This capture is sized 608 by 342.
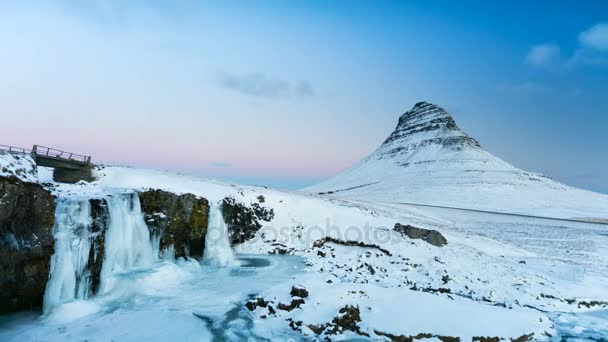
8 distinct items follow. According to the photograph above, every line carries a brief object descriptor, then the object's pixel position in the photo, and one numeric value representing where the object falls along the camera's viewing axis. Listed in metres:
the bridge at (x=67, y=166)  26.64
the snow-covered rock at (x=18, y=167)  16.38
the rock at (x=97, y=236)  18.33
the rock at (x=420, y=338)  14.04
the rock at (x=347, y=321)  14.76
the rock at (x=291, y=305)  16.60
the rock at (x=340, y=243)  31.24
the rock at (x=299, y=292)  17.70
